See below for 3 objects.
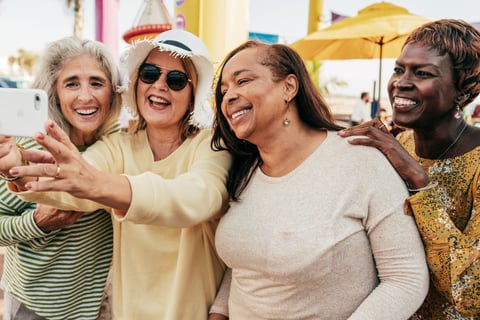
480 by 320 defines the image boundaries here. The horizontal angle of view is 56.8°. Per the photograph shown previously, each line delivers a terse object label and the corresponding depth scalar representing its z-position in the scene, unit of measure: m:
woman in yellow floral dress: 1.57
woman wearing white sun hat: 1.87
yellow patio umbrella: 6.30
